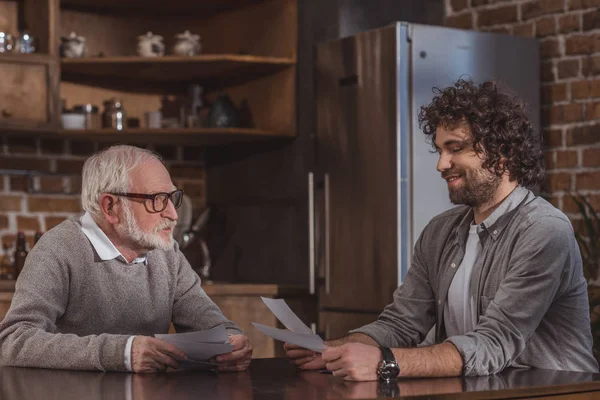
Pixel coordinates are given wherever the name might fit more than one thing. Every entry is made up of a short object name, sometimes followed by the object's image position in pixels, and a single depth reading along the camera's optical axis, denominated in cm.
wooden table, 193
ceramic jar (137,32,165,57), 457
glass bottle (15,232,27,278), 435
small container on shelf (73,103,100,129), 456
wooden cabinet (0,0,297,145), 440
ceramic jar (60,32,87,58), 451
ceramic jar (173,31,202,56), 457
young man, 221
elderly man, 253
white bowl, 449
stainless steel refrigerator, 389
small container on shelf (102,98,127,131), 459
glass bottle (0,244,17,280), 442
